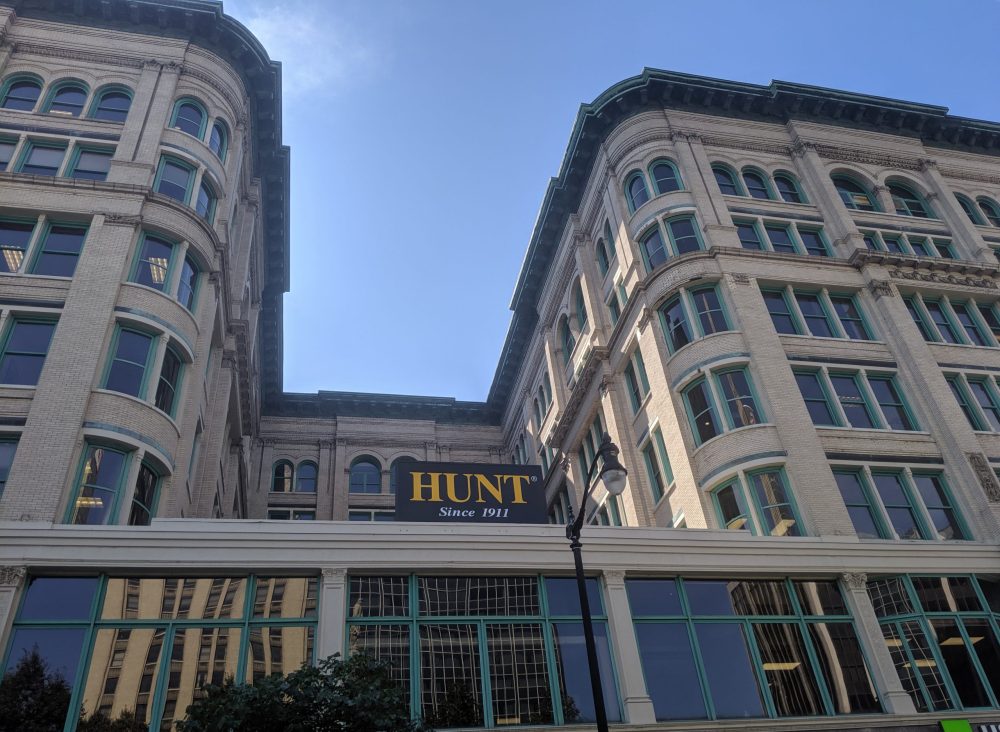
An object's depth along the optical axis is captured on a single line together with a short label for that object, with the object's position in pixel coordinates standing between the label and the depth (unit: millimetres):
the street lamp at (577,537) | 12484
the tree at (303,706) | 12055
